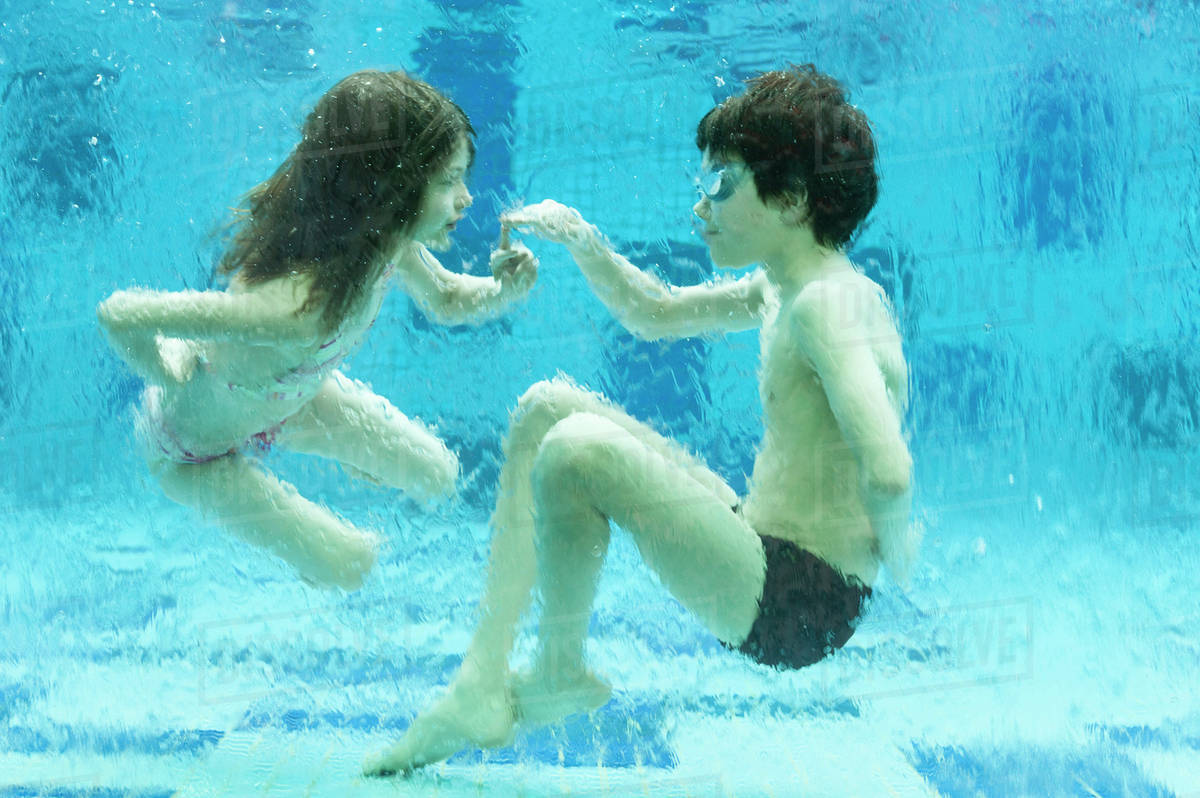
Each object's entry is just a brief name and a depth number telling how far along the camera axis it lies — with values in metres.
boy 3.67
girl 3.79
